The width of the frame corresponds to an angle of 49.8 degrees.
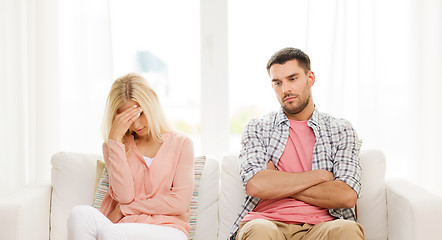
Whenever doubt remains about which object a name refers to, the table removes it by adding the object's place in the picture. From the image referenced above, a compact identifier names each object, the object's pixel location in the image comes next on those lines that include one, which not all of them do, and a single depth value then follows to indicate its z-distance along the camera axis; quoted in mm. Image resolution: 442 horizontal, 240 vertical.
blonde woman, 2207
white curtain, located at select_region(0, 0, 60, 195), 2820
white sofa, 2248
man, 2102
